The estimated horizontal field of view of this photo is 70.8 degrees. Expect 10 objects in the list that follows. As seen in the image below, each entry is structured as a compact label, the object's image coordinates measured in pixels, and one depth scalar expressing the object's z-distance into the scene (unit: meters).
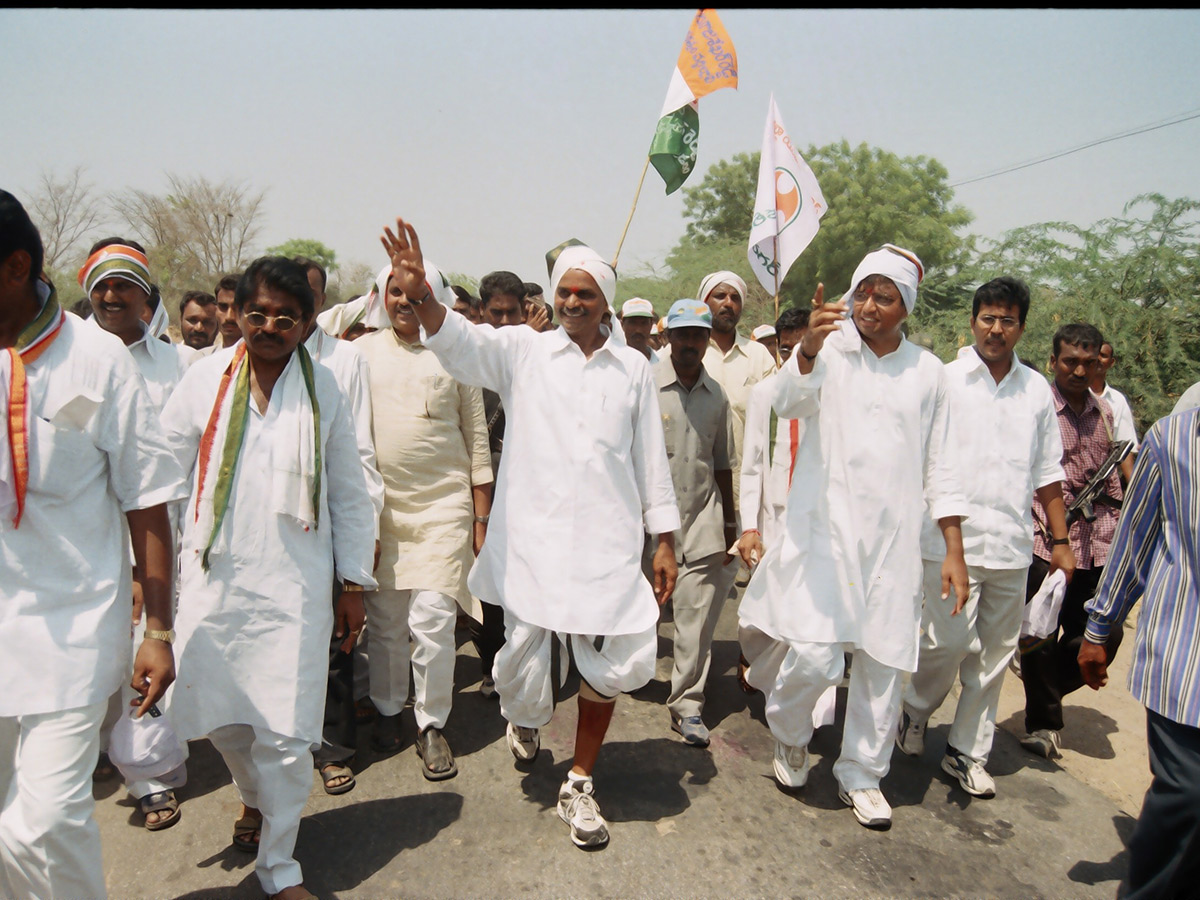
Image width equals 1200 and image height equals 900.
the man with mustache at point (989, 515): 4.13
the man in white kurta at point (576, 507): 3.50
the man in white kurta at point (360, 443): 3.97
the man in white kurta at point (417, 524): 4.03
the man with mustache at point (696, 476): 4.61
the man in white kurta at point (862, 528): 3.78
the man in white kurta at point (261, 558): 2.93
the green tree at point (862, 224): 26.59
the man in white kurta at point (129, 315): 3.93
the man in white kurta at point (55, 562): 2.26
